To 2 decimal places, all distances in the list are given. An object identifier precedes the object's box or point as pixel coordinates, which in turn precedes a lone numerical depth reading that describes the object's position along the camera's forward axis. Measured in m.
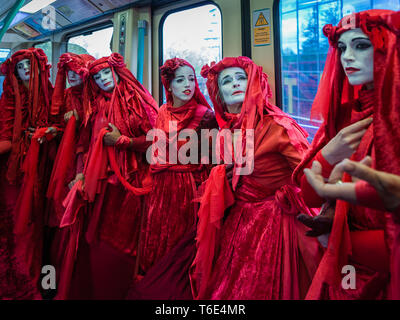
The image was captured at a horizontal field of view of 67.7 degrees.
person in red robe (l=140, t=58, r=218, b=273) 1.91
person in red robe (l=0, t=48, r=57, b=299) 2.25
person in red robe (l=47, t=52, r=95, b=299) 2.19
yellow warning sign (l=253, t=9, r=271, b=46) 2.29
